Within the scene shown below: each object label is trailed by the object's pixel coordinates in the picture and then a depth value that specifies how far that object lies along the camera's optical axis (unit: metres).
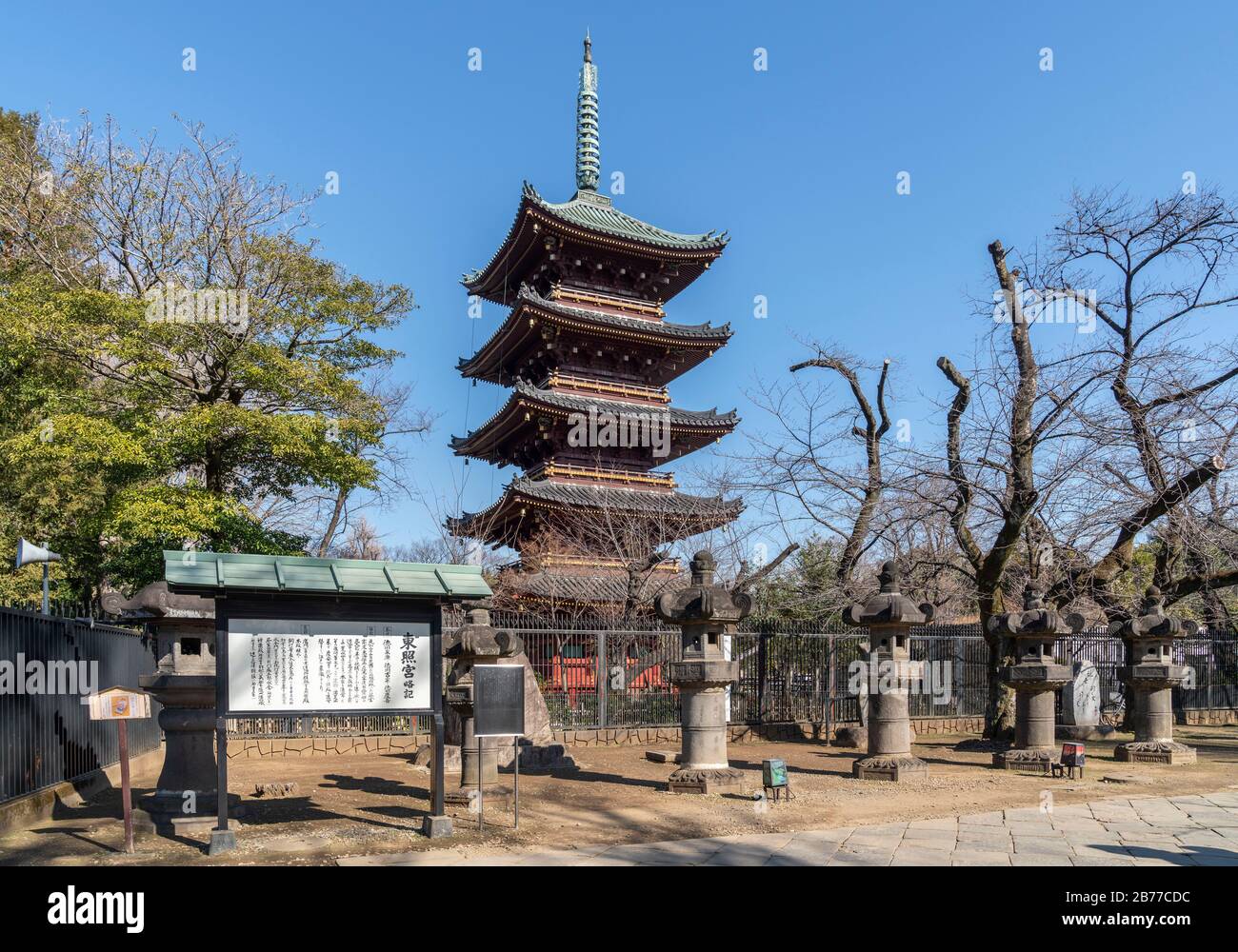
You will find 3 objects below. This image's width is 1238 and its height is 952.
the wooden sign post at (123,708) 7.52
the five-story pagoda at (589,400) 27.27
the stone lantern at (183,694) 9.34
